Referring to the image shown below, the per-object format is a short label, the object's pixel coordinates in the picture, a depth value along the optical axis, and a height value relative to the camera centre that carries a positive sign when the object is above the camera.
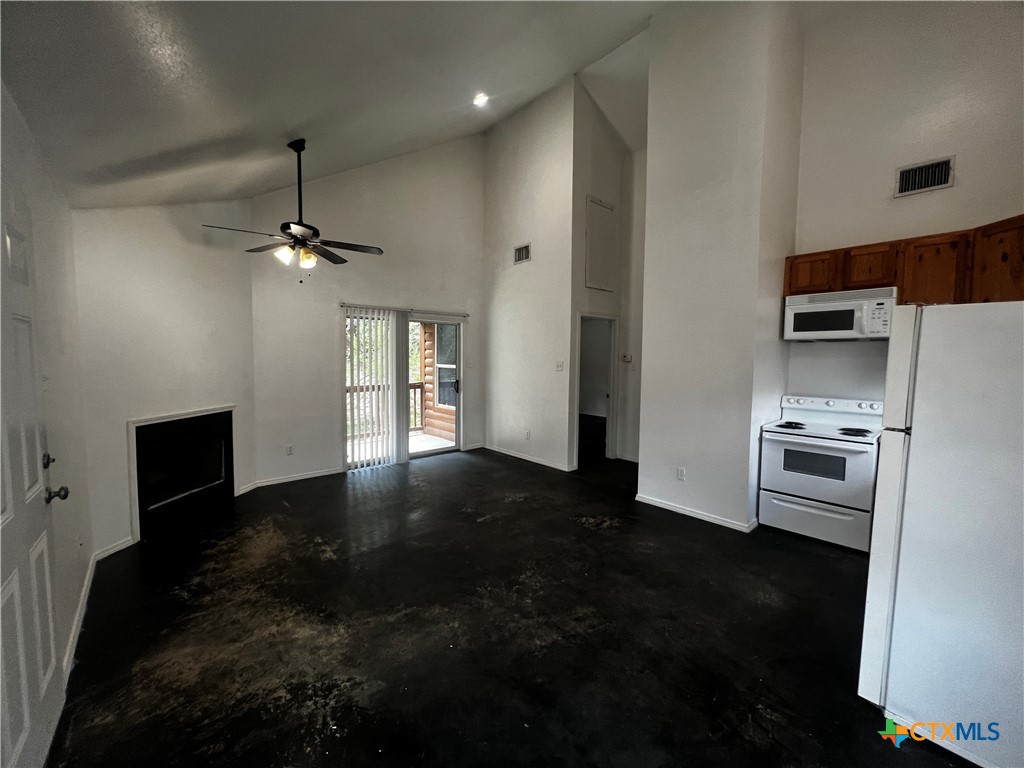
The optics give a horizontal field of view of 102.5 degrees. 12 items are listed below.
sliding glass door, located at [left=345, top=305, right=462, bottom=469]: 5.27 -0.38
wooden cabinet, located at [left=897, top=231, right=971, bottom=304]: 2.91 +0.68
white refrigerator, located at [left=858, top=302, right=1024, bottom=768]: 1.48 -0.67
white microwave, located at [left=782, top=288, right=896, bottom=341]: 3.21 +0.36
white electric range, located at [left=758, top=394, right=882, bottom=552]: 3.19 -0.92
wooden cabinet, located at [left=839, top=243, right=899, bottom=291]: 3.21 +0.74
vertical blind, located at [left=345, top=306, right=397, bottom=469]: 5.23 -0.47
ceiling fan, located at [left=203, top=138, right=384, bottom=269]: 3.37 +0.92
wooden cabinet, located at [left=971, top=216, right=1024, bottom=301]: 2.53 +0.64
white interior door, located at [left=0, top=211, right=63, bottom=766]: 1.29 -0.71
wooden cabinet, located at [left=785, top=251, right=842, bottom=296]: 3.48 +0.75
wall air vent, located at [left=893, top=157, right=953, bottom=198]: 3.21 +1.47
